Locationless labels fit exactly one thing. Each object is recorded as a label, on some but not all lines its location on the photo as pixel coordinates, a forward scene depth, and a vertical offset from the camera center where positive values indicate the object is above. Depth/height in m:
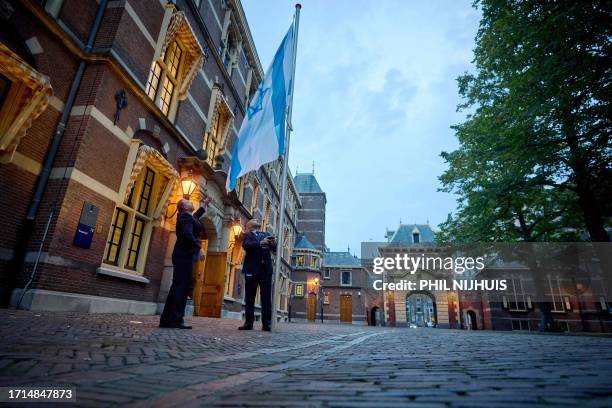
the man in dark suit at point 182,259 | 5.26 +0.66
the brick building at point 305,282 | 35.78 +2.46
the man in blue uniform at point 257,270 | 6.30 +0.64
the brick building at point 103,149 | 5.86 +3.36
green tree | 7.14 +5.54
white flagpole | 6.22 +2.67
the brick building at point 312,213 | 41.75 +12.02
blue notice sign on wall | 6.53 +1.18
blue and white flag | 6.96 +4.03
